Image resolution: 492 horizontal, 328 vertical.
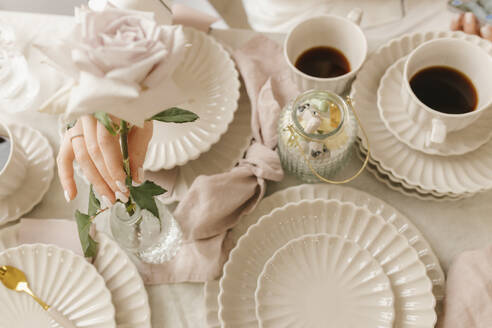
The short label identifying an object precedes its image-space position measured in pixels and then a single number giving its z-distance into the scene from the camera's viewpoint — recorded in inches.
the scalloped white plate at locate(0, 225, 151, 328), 21.9
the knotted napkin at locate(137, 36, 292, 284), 22.9
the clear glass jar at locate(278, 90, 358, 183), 20.9
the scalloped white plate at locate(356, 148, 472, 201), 24.1
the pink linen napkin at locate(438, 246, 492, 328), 20.2
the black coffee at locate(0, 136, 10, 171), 24.3
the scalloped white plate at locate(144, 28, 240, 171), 24.5
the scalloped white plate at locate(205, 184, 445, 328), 22.0
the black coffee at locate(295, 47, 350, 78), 25.6
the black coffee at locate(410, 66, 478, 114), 23.7
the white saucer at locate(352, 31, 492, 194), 23.1
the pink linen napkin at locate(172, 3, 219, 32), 28.2
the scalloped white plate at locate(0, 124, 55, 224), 24.5
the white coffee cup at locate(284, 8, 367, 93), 24.0
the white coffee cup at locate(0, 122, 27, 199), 23.3
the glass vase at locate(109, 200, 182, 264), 20.8
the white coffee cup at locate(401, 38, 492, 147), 22.1
